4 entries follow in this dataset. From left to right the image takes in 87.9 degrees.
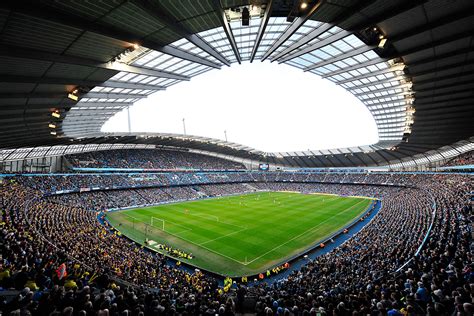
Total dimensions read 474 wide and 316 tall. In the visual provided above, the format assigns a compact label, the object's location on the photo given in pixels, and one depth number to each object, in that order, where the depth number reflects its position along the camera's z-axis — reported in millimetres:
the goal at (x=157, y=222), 36312
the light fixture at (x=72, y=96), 18234
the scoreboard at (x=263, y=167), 95188
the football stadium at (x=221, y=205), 9242
